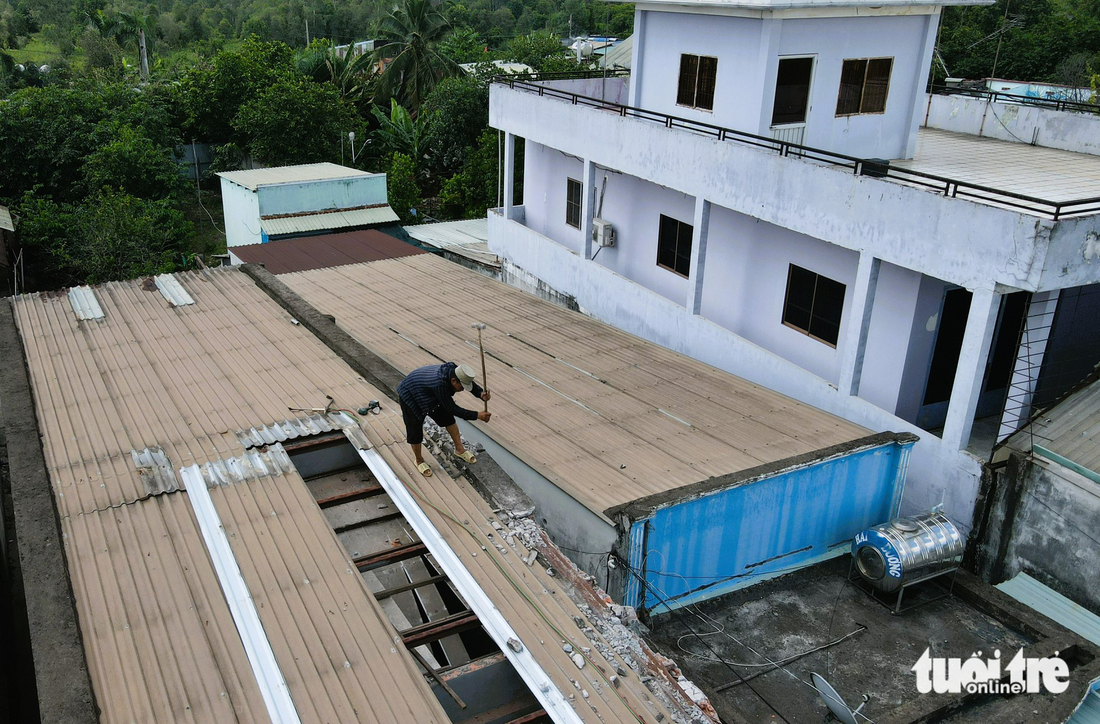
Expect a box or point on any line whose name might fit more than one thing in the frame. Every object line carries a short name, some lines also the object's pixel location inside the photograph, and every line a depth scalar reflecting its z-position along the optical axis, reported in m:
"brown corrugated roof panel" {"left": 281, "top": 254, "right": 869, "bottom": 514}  10.50
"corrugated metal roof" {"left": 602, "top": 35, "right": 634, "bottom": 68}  41.03
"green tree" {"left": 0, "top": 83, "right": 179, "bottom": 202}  30.96
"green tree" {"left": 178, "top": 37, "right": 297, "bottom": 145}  37.53
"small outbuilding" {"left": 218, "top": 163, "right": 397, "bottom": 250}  24.69
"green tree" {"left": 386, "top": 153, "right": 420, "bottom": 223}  30.95
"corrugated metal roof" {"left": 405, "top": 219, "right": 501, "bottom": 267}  23.12
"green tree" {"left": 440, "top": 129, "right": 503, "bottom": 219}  31.44
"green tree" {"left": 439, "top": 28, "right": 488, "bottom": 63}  43.00
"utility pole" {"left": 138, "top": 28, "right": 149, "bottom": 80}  50.34
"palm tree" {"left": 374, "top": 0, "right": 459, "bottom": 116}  38.50
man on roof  8.39
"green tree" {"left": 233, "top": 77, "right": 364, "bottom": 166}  34.16
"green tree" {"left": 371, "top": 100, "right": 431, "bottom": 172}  36.06
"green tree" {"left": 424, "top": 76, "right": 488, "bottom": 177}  32.84
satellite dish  8.12
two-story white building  10.96
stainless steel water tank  10.01
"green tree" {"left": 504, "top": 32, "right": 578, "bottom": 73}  37.81
